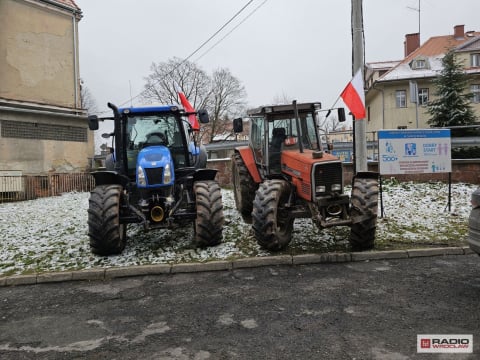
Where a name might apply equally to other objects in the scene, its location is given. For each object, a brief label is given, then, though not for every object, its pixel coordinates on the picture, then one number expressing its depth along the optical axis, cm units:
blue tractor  645
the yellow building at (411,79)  3302
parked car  460
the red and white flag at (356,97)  853
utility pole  864
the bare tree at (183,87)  4400
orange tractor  629
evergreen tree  2242
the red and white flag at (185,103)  1220
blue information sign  909
